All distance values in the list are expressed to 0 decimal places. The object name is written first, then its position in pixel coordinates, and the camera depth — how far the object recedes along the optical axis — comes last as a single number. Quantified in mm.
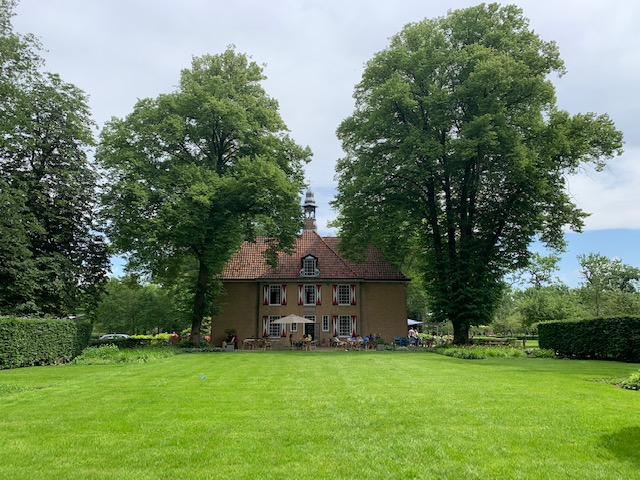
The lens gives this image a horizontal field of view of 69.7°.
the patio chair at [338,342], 28878
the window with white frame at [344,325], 32281
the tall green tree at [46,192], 20141
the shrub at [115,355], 18203
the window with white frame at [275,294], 32709
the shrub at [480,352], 20250
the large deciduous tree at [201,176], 24906
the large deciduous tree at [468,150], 23562
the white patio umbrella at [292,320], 28469
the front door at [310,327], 32281
